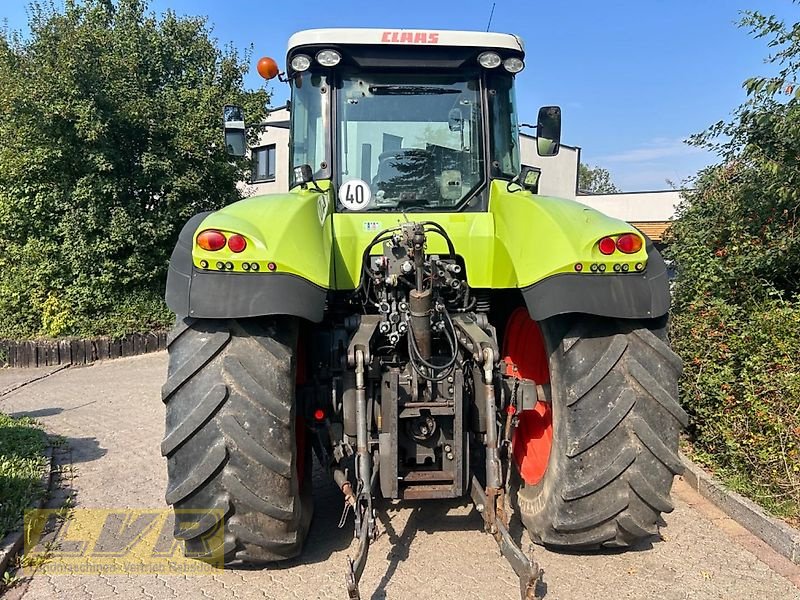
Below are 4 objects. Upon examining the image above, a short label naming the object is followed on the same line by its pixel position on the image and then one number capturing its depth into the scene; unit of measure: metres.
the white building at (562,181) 21.92
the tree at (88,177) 9.87
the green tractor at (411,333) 2.75
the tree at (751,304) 3.97
